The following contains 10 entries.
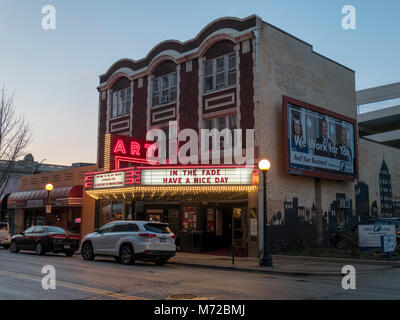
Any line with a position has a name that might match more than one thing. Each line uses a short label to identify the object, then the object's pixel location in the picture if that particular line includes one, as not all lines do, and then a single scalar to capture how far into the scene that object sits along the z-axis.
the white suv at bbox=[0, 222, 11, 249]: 28.25
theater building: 22.55
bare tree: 31.66
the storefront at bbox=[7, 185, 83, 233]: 32.22
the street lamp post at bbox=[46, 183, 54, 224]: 29.25
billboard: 23.02
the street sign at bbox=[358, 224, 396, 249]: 18.98
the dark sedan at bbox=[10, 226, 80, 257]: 21.94
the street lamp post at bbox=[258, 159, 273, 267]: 17.25
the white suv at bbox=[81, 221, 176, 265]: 17.59
